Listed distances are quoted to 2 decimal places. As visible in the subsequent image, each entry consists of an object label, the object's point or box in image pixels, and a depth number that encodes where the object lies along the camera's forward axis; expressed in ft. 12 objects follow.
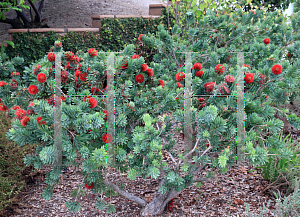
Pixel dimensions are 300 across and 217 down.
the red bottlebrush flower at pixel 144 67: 7.60
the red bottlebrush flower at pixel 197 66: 7.77
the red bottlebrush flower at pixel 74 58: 7.52
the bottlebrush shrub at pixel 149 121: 6.22
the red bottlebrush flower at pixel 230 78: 6.69
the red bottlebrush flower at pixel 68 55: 7.43
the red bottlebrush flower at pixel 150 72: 7.80
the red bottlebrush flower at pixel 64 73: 7.29
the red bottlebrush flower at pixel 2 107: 7.50
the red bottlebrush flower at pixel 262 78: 7.34
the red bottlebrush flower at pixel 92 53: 7.70
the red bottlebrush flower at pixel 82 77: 7.27
